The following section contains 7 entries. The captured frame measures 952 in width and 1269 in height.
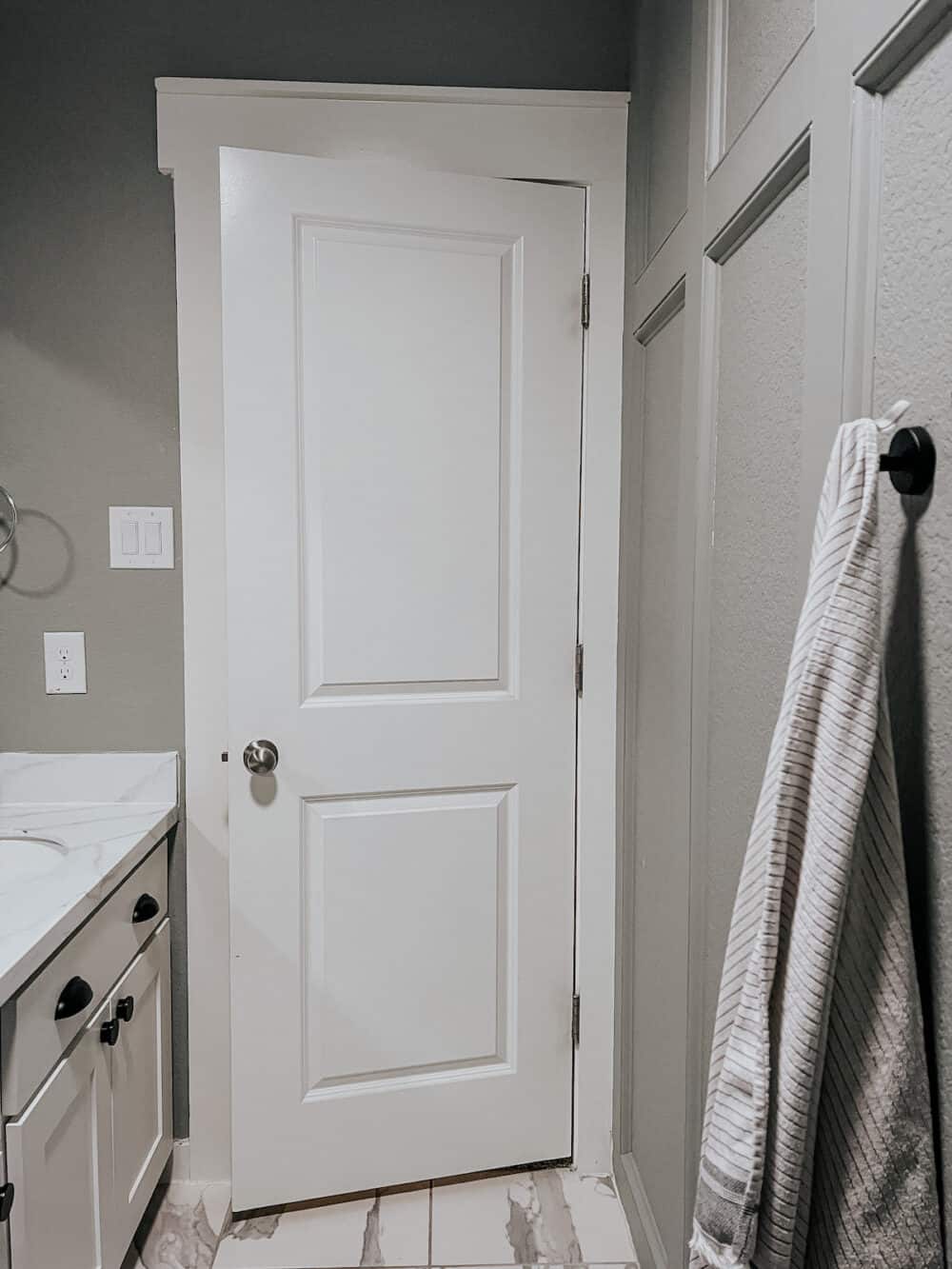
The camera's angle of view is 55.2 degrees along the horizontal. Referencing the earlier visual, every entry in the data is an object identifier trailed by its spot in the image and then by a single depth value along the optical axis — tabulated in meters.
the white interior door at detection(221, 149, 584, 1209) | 1.65
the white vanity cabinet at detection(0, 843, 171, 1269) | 1.06
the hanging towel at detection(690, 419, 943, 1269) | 0.64
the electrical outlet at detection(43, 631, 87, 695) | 1.75
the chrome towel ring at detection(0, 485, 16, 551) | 1.72
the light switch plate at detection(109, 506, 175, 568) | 1.74
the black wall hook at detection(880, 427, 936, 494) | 0.67
